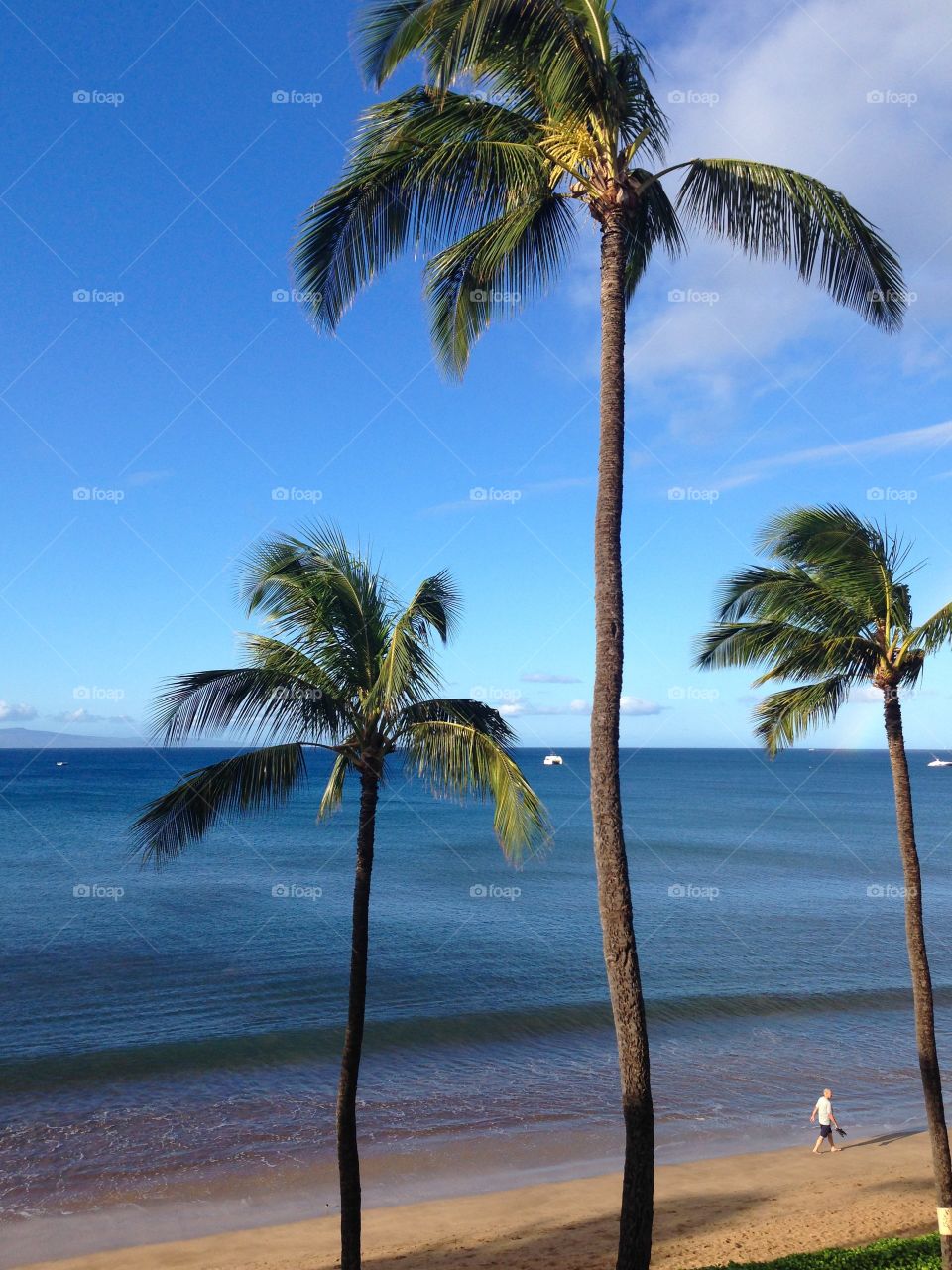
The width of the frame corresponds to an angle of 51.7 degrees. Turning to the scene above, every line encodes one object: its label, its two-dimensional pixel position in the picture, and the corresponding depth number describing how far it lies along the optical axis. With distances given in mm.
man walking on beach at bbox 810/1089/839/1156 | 19359
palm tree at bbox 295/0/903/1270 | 8328
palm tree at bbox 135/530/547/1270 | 10820
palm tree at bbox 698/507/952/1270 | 14062
